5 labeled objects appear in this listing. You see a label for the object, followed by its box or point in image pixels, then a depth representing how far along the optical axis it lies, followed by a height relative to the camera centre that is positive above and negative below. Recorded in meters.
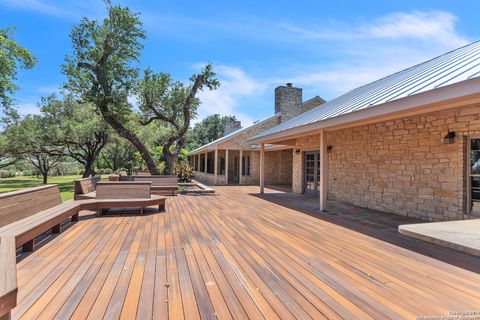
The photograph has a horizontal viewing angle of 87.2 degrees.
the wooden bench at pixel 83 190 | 6.37 -0.76
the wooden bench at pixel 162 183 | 9.00 -0.77
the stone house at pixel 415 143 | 4.15 +0.51
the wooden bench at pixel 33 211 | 1.69 -0.81
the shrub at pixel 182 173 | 13.45 -0.58
